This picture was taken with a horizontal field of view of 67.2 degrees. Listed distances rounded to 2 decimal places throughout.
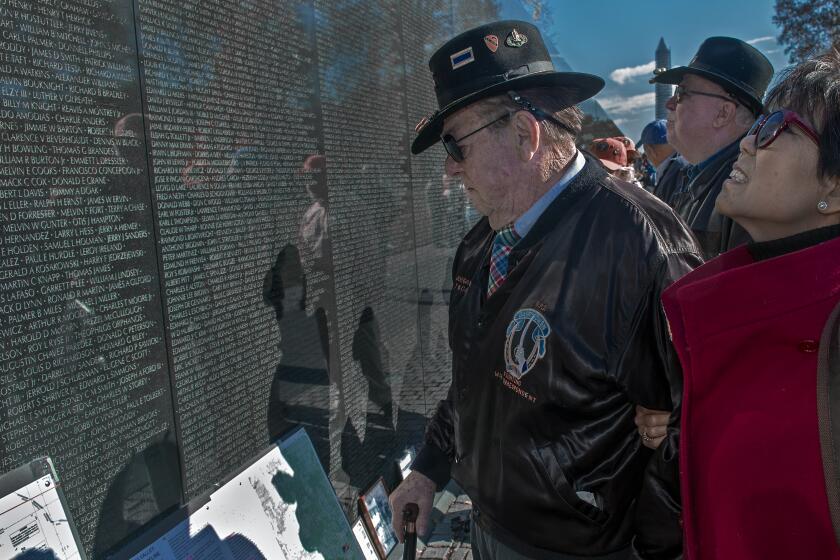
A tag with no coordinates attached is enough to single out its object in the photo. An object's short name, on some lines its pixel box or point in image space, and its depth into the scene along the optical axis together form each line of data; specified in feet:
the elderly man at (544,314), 5.66
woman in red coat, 3.72
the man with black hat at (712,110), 11.14
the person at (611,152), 20.98
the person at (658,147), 19.34
